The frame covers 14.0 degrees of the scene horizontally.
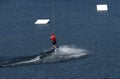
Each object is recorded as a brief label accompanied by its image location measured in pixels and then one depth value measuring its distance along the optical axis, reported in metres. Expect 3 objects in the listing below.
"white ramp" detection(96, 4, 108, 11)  179.73
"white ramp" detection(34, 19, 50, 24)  165.60
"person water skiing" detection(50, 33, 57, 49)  125.49
